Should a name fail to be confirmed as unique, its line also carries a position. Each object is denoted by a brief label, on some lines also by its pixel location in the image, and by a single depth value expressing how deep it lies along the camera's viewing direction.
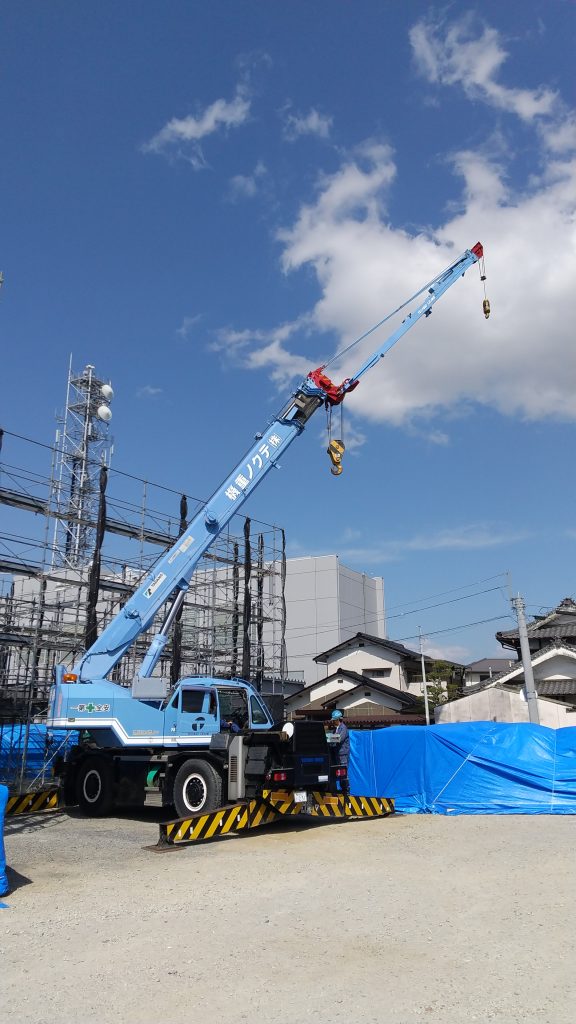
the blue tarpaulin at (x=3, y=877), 7.74
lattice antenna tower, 25.20
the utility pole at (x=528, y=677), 22.98
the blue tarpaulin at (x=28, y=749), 18.38
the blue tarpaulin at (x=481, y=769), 14.52
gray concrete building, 57.12
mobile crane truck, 12.69
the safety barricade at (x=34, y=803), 14.05
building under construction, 20.97
